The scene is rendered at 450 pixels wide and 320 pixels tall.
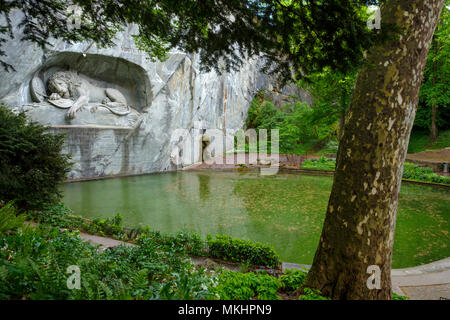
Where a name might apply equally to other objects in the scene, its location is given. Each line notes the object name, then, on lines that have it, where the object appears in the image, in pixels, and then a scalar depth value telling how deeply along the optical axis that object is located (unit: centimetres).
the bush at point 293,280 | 302
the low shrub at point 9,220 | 368
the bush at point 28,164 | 519
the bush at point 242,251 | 429
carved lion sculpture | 1263
